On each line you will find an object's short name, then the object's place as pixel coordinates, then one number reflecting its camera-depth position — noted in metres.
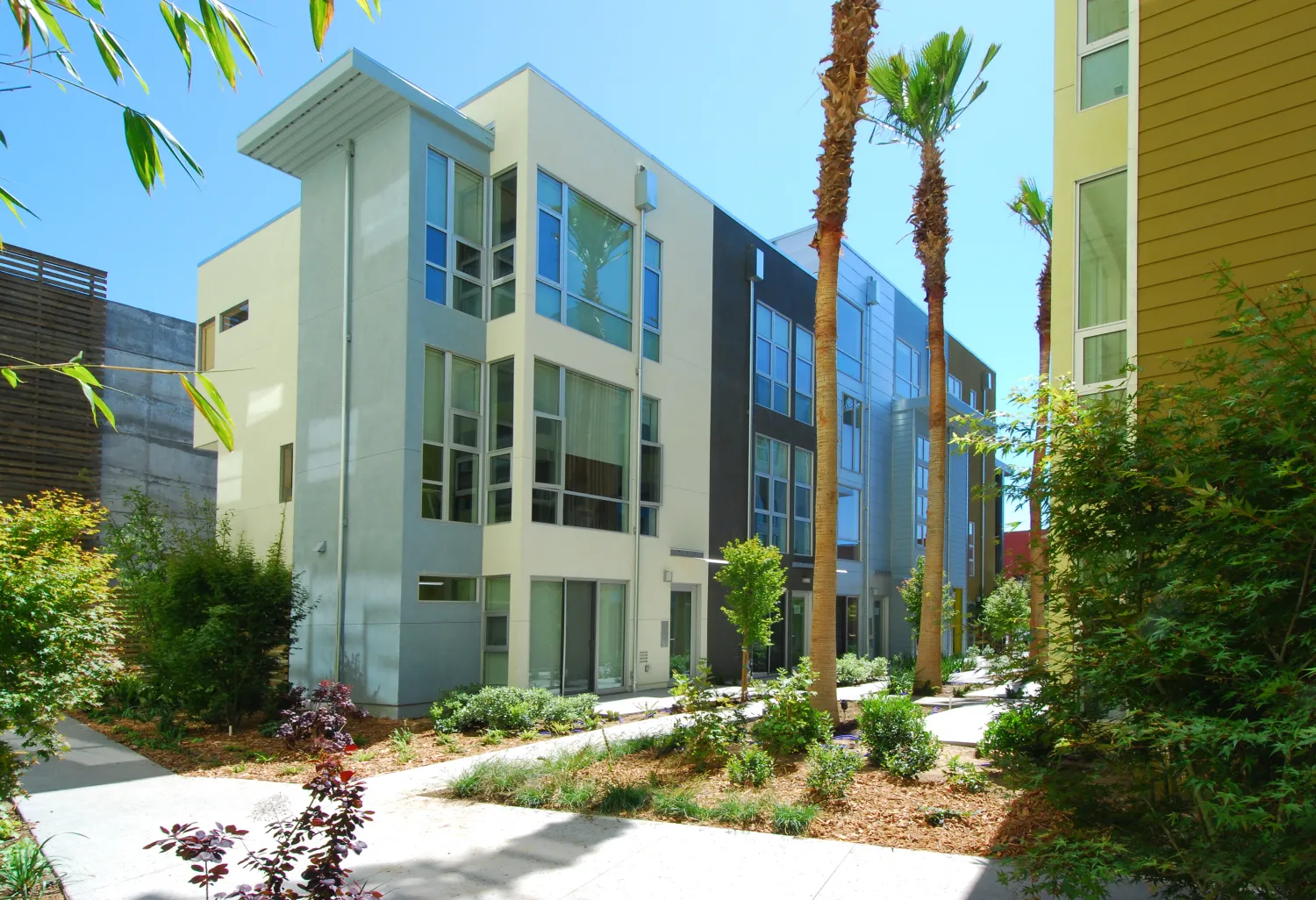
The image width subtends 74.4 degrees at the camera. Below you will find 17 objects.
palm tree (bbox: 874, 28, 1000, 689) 15.34
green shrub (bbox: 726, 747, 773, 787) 8.18
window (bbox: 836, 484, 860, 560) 25.38
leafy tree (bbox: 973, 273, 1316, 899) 3.61
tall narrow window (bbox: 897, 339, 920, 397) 30.02
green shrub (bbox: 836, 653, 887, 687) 18.14
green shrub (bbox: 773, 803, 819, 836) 6.70
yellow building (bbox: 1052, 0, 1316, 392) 6.22
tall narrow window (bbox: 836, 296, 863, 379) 25.92
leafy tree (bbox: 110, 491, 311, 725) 11.77
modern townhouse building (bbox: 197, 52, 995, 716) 13.96
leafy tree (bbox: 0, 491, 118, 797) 6.46
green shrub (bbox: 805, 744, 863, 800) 7.41
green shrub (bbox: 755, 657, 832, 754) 9.17
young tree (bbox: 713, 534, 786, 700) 14.57
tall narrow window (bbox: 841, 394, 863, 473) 25.69
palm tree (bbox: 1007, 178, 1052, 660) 19.47
